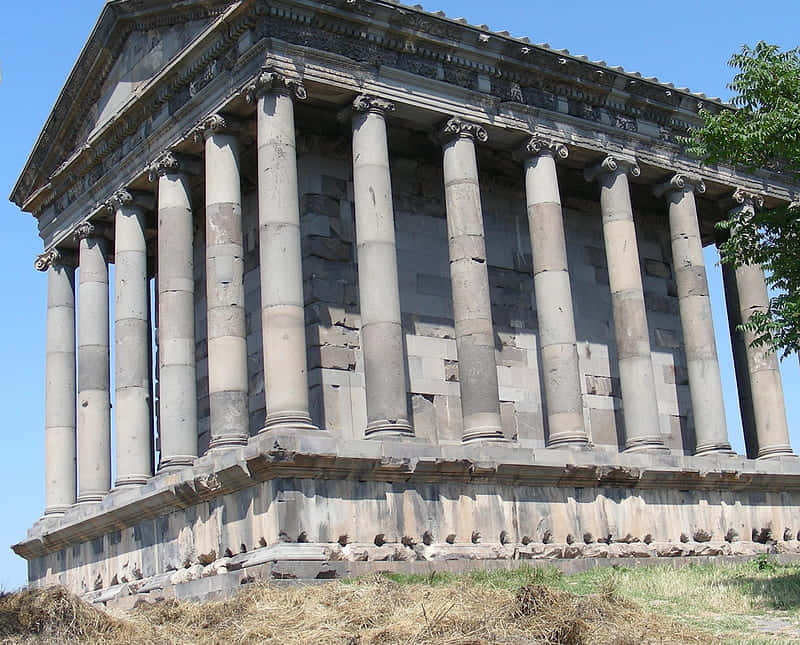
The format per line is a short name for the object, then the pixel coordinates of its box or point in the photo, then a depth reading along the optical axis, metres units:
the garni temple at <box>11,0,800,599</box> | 21.69
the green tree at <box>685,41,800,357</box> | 18.66
